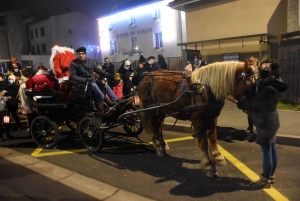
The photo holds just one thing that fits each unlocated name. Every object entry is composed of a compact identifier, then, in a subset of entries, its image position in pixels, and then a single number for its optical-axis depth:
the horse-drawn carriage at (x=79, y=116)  5.55
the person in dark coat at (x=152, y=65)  8.63
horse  3.64
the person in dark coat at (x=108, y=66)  9.70
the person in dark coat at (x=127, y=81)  8.65
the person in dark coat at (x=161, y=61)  11.77
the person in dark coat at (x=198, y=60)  8.06
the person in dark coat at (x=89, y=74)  5.48
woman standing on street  3.24
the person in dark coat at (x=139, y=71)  8.82
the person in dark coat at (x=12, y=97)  8.05
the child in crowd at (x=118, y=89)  8.04
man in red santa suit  6.14
